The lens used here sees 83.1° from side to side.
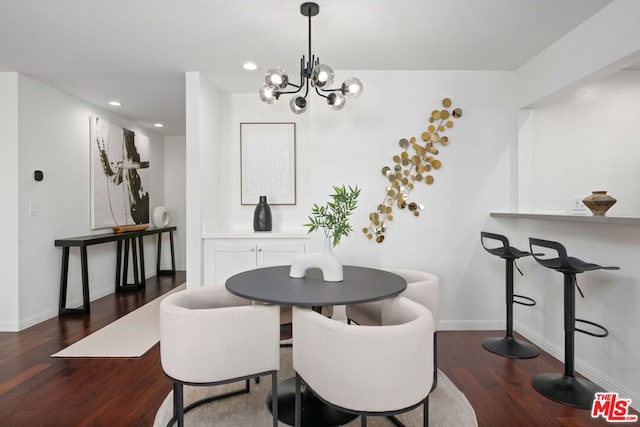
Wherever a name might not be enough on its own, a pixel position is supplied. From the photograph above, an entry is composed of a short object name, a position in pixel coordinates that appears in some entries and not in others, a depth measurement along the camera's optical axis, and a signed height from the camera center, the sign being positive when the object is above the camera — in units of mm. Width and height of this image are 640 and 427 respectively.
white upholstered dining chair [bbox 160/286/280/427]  1665 -651
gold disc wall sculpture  3363 +358
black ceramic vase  3697 -99
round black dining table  1714 -428
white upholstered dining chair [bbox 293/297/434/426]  1423 -639
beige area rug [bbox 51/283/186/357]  2852 -1141
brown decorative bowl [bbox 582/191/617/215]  2348 +32
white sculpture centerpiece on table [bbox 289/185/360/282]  2061 -186
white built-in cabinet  3406 -421
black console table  3783 -643
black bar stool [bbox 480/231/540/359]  2803 -1085
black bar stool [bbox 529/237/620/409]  2131 -945
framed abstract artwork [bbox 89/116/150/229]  4445 +439
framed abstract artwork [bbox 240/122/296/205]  4031 +573
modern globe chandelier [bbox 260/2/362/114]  2141 +770
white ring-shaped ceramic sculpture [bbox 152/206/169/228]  5734 -152
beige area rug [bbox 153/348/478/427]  1923 -1149
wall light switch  3494 -14
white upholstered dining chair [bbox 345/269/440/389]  2197 -592
